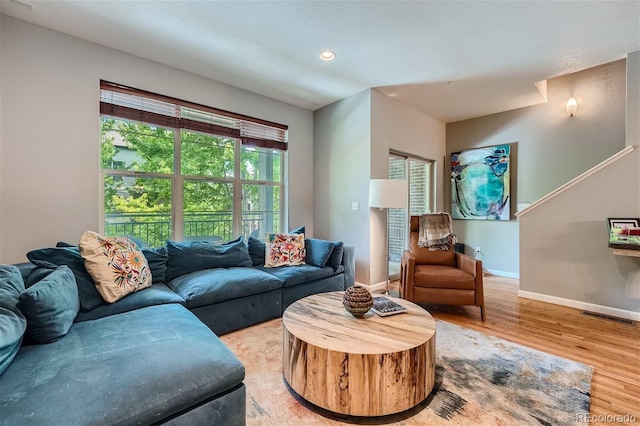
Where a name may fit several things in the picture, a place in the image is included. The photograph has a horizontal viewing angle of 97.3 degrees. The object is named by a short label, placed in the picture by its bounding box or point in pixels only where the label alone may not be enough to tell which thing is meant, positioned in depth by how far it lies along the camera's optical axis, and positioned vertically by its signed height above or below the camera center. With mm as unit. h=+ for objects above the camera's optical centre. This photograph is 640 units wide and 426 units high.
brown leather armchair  2779 -704
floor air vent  2721 -1063
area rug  1465 -1065
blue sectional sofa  1012 -665
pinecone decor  1794 -576
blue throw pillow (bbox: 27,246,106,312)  1928 -375
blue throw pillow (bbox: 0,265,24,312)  1300 -385
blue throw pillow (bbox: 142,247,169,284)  2566 -472
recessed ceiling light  2850 +1619
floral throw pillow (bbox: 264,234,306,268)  3258 -453
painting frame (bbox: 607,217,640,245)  2627 -190
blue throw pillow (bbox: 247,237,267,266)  3307 -455
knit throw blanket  3297 -241
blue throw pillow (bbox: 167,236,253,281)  2729 -460
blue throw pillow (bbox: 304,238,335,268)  3229 -466
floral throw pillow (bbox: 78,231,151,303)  2029 -406
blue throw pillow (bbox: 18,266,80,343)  1356 -497
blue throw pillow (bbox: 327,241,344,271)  3314 -533
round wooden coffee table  1409 -796
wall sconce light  3885 +1473
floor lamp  3424 +220
